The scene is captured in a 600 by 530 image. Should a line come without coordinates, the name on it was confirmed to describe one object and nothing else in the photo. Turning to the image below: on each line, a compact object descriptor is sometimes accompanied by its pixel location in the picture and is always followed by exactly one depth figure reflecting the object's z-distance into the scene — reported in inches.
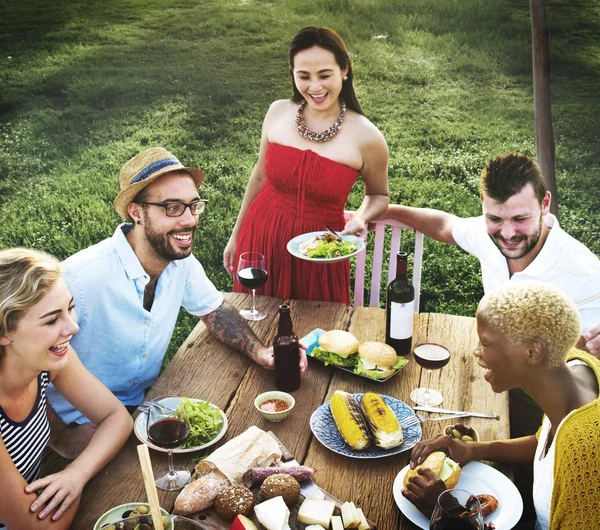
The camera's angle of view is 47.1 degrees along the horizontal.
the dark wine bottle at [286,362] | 107.7
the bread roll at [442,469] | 85.9
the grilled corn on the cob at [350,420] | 92.4
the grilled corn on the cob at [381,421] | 92.7
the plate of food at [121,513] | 75.6
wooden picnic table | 85.9
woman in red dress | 156.0
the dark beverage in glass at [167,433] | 86.0
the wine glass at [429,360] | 104.7
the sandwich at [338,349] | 112.3
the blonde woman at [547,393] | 75.7
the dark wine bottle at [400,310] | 113.1
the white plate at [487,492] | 81.0
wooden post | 187.2
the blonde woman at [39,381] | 84.5
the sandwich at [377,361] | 109.0
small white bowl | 98.4
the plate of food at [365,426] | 92.5
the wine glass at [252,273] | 131.7
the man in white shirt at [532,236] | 122.4
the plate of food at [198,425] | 92.9
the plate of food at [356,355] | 109.3
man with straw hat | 114.7
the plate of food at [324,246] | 140.7
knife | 101.0
